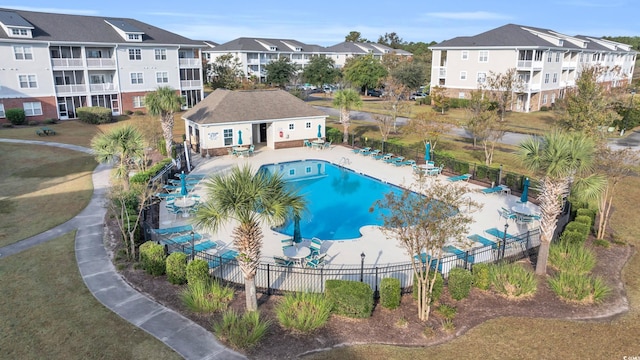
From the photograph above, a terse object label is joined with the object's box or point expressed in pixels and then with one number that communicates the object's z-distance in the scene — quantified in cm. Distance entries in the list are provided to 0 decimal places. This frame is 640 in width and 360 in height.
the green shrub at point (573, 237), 1762
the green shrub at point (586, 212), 1948
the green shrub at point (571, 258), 1581
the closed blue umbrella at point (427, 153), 3050
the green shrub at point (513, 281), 1448
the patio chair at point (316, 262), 1644
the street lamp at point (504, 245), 1678
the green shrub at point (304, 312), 1239
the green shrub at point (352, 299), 1307
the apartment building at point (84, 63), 4512
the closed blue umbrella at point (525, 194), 2280
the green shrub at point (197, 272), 1424
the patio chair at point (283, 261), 1641
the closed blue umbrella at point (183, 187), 2356
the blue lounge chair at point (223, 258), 1641
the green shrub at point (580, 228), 1825
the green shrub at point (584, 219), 1873
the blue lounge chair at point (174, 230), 1889
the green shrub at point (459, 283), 1418
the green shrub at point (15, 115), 4422
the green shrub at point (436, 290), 1405
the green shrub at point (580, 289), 1422
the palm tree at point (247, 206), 1211
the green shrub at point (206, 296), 1326
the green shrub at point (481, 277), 1487
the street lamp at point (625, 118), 4459
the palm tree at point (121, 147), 2305
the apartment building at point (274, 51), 8685
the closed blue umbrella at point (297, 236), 1810
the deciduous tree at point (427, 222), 1268
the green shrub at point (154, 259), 1533
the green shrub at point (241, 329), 1170
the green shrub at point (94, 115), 4600
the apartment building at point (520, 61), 5753
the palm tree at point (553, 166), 1515
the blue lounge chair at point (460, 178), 2717
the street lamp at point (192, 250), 1633
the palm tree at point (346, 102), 3859
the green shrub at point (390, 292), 1347
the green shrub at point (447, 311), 1334
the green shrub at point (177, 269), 1489
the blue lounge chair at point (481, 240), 1864
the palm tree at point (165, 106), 3111
